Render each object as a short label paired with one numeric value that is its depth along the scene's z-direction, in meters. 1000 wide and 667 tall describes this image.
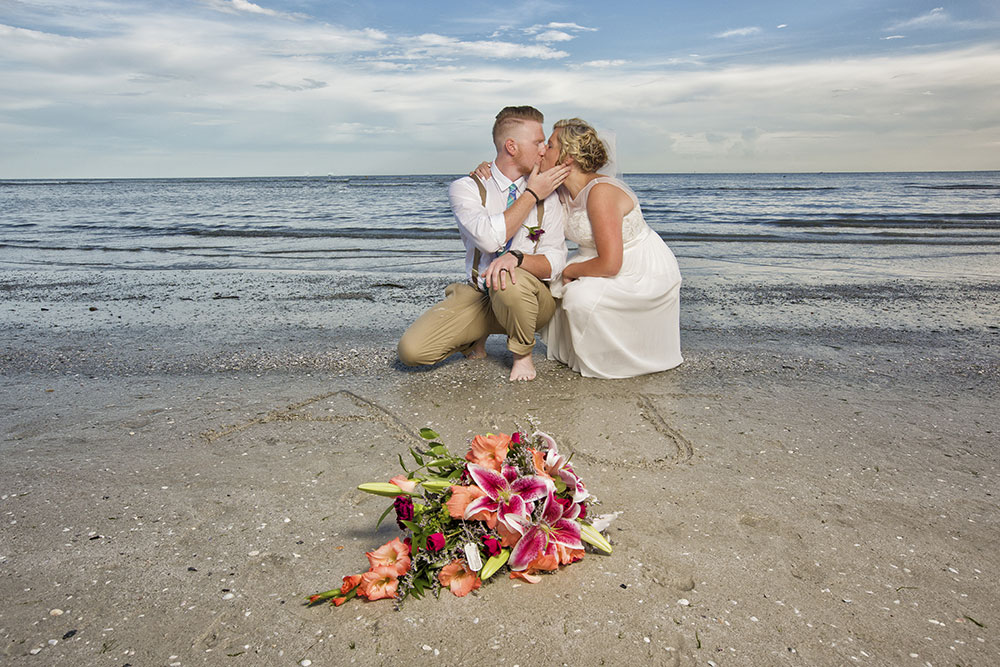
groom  4.71
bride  4.80
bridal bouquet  2.28
